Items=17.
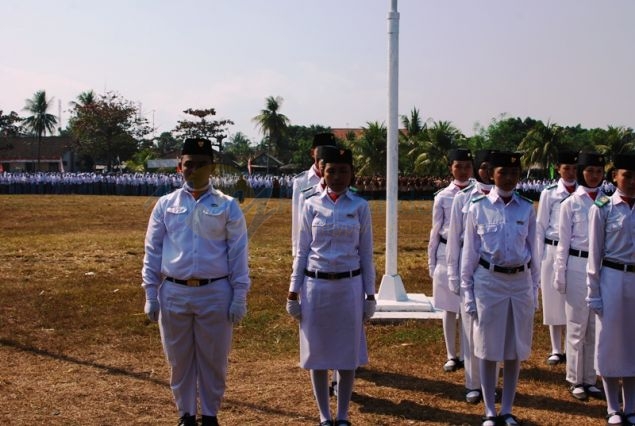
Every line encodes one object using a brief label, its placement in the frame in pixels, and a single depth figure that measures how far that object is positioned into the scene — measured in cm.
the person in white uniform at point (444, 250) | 725
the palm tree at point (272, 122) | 7388
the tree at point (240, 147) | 8744
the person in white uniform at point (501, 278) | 546
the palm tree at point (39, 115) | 7769
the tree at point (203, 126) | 5843
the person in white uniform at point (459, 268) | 615
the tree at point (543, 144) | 5200
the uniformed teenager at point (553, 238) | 735
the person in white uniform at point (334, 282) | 534
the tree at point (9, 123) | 7219
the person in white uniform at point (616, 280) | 539
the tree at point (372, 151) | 4984
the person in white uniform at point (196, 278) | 516
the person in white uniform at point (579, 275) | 646
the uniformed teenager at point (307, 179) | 692
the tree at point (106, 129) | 6831
